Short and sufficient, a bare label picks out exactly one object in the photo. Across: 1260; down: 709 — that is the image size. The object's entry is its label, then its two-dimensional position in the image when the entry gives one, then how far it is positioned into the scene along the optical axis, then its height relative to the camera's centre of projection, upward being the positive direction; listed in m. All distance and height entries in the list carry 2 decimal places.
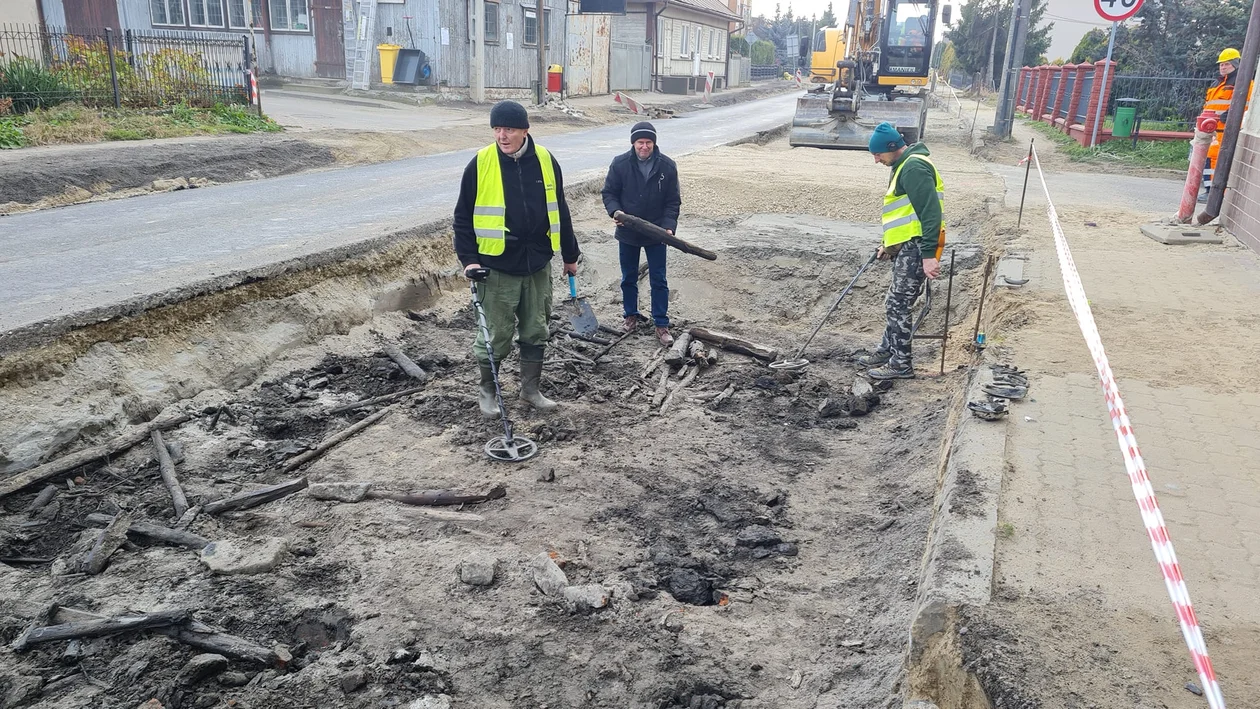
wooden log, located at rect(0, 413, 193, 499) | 4.70 -2.22
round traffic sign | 13.45 +1.35
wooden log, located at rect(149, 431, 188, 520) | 4.72 -2.28
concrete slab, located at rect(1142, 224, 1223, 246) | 9.89 -1.51
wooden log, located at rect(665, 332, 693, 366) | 7.53 -2.29
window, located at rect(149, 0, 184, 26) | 26.73 +1.52
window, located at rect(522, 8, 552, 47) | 30.83 +1.66
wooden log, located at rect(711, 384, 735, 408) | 6.77 -2.40
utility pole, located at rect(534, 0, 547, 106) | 26.84 +0.59
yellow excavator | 19.73 +0.14
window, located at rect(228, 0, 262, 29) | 27.55 +1.58
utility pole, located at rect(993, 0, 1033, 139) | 21.34 +0.62
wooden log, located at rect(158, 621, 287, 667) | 3.53 -2.31
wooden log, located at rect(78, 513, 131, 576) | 4.14 -2.31
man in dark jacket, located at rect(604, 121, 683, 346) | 7.72 -0.99
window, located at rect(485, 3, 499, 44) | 28.36 +1.63
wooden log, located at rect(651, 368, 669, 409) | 6.69 -2.39
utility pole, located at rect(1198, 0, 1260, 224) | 10.22 -0.22
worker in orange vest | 11.91 +0.11
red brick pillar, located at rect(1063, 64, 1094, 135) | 22.83 -0.01
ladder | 26.27 +0.74
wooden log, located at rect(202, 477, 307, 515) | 4.73 -2.32
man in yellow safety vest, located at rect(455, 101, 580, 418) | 5.61 -1.00
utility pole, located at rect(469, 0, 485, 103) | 25.42 +0.49
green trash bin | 19.89 -0.51
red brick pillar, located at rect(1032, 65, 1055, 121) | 30.11 +0.13
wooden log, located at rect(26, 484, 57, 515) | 4.62 -2.30
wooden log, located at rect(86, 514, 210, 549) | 4.38 -2.32
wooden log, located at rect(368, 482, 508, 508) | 4.86 -2.31
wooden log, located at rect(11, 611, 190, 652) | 3.56 -2.29
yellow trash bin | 26.59 +0.33
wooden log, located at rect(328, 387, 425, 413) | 6.19 -2.34
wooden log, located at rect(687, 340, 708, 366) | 7.62 -2.33
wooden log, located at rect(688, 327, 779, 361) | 7.79 -2.31
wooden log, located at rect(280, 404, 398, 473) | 5.34 -2.34
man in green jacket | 6.43 -1.03
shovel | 8.19 -2.23
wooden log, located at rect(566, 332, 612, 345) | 8.13 -2.36
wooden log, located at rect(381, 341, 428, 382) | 6.87 -2.28
